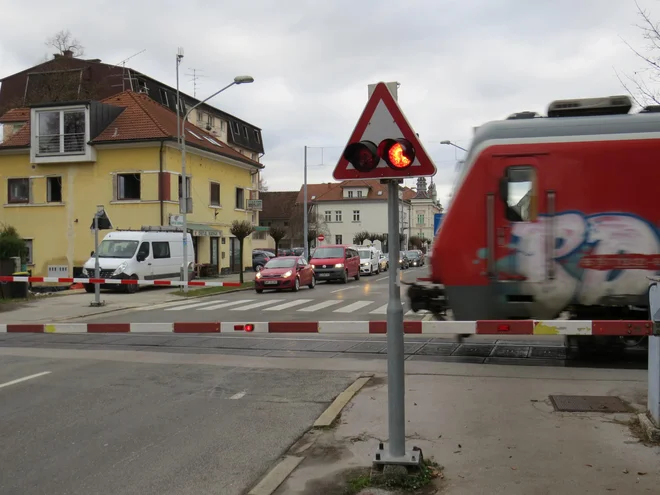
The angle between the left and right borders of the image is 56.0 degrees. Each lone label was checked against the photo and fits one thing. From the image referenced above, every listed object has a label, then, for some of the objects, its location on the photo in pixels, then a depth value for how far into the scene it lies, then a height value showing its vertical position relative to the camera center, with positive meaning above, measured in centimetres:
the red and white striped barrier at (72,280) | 1675 -106
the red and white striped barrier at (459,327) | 585 -91
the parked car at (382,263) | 4552 -179
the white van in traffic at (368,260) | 3959 -137
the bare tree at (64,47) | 5353 +1687
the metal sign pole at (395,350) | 442 -80
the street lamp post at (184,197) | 2252 +166
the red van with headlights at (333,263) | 3067 -117
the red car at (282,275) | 2411 -138
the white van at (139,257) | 2397 -65
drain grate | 609 -170
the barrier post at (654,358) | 505 -102
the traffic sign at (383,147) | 442 +65
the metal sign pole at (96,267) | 1791 -75
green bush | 2030 -11
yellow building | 3200 +346
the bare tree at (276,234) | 3606 +34
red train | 834 +26
